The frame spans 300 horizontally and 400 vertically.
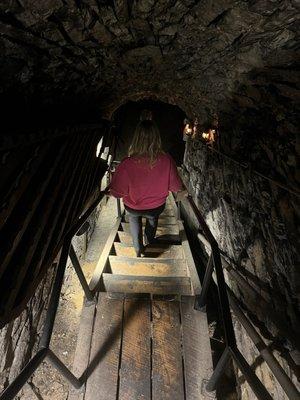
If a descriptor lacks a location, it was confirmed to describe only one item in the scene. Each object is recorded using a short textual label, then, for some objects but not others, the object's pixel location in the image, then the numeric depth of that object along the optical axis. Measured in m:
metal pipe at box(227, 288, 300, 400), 1.68
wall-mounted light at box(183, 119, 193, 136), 9.33
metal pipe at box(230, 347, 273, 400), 1.39
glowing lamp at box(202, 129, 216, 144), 6.09
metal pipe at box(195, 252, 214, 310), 2.56
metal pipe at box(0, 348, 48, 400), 1.32
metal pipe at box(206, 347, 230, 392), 1.80
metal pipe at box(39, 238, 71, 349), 1.70
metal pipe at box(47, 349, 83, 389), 1.81
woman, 2.89
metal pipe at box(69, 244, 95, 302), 2.53
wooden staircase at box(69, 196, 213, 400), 2.28
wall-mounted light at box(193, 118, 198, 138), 8.32
